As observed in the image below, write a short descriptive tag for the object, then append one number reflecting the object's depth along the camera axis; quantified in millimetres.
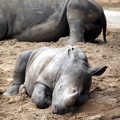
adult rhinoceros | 17594
